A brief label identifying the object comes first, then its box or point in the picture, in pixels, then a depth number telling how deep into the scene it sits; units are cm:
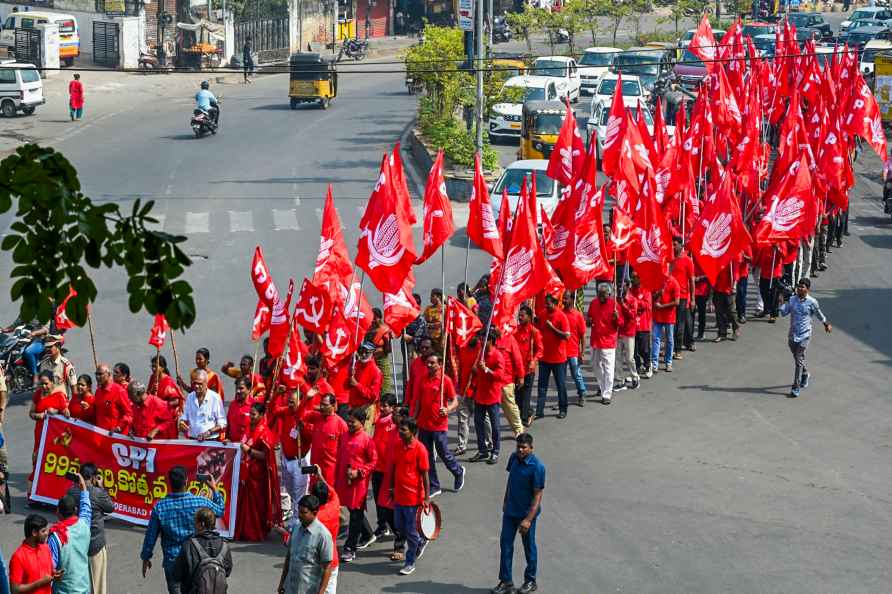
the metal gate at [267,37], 5919
